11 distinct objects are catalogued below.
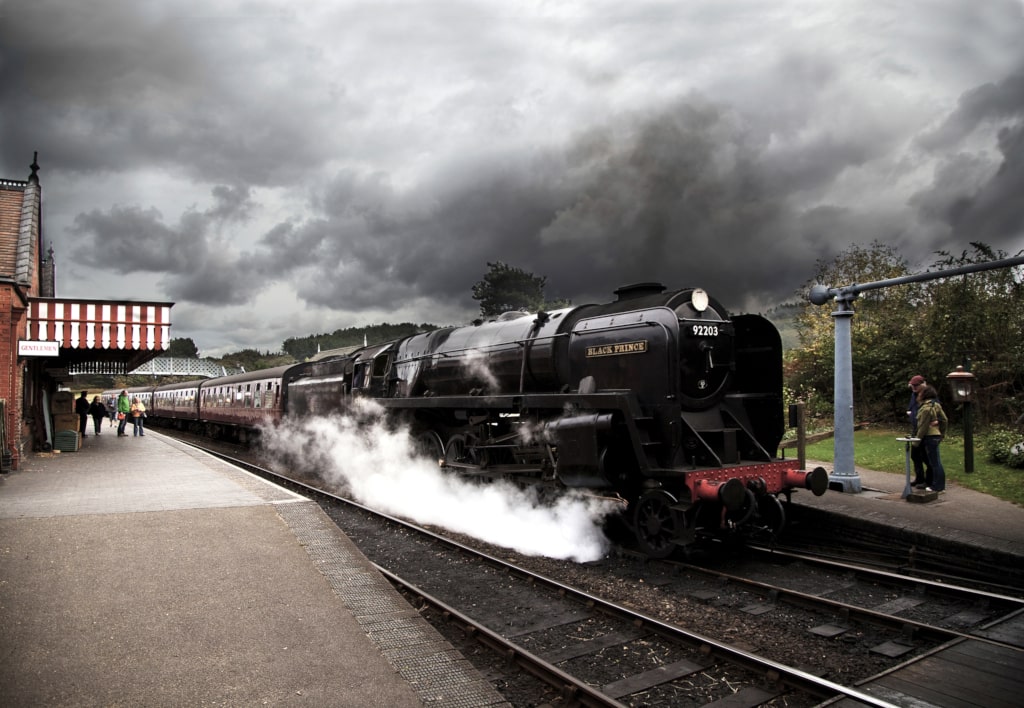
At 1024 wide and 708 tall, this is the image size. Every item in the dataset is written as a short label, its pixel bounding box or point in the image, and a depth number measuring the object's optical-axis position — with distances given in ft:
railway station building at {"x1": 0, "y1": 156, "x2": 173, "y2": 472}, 38.42
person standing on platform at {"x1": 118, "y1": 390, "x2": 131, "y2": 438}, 72.90
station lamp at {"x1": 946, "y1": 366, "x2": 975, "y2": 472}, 30.32
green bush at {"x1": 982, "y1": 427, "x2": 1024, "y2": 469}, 32.12
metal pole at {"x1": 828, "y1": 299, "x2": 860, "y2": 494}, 29.96
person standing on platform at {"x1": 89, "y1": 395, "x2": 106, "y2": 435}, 74.23
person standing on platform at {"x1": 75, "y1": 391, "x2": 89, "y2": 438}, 65.46
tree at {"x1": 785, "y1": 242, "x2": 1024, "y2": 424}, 42.98
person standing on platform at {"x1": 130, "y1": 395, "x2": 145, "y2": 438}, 74.28
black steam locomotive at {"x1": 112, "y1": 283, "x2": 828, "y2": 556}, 21.50
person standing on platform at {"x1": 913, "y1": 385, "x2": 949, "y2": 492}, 27.71
